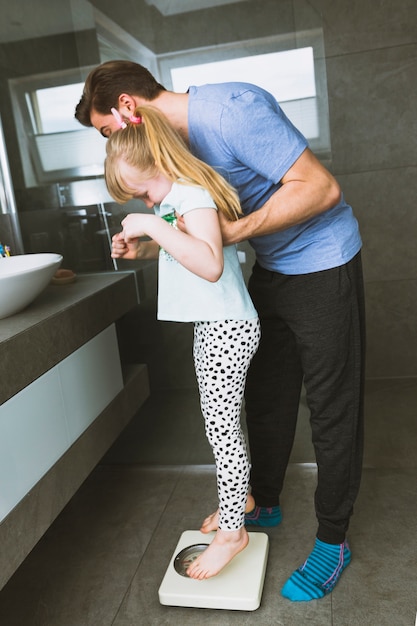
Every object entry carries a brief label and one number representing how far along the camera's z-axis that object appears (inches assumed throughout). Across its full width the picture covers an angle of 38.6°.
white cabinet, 51.5
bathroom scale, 57.7
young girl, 49.8
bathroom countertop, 52.9
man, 51.8
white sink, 54.7
